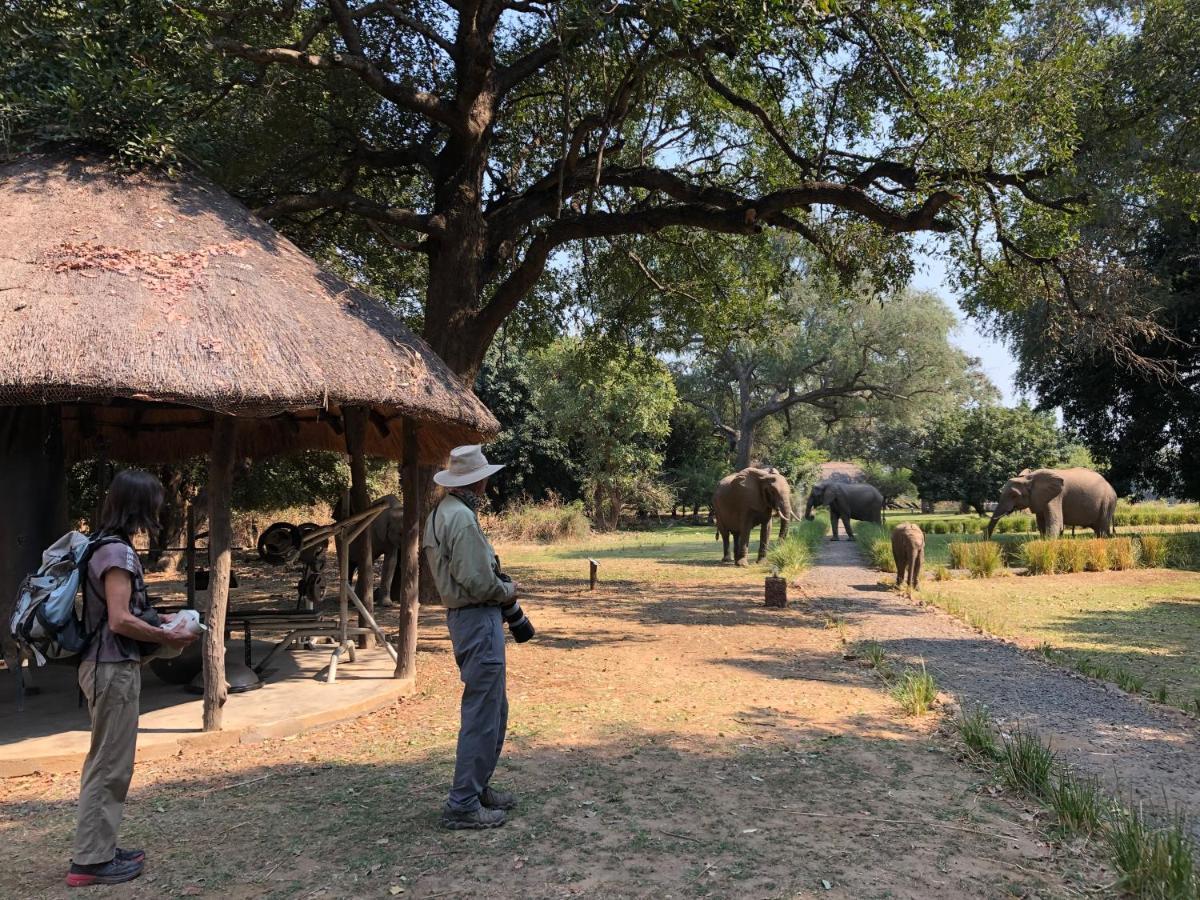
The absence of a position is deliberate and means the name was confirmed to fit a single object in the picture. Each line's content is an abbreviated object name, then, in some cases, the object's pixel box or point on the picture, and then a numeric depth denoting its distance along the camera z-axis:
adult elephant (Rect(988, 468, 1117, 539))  23.09
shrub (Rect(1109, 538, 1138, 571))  17.17
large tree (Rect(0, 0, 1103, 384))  8.42
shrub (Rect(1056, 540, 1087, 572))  16.98
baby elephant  15.08
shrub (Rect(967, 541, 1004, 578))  16.69
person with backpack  3.77
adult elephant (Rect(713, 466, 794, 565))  19.16
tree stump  13.20
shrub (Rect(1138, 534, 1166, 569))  17.55
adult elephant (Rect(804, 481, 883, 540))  32.16
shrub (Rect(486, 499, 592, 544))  27.91
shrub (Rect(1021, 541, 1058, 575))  16.77
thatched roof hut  5.64
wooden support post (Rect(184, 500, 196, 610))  7.70
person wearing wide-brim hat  4.46
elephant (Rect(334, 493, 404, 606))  12.61
